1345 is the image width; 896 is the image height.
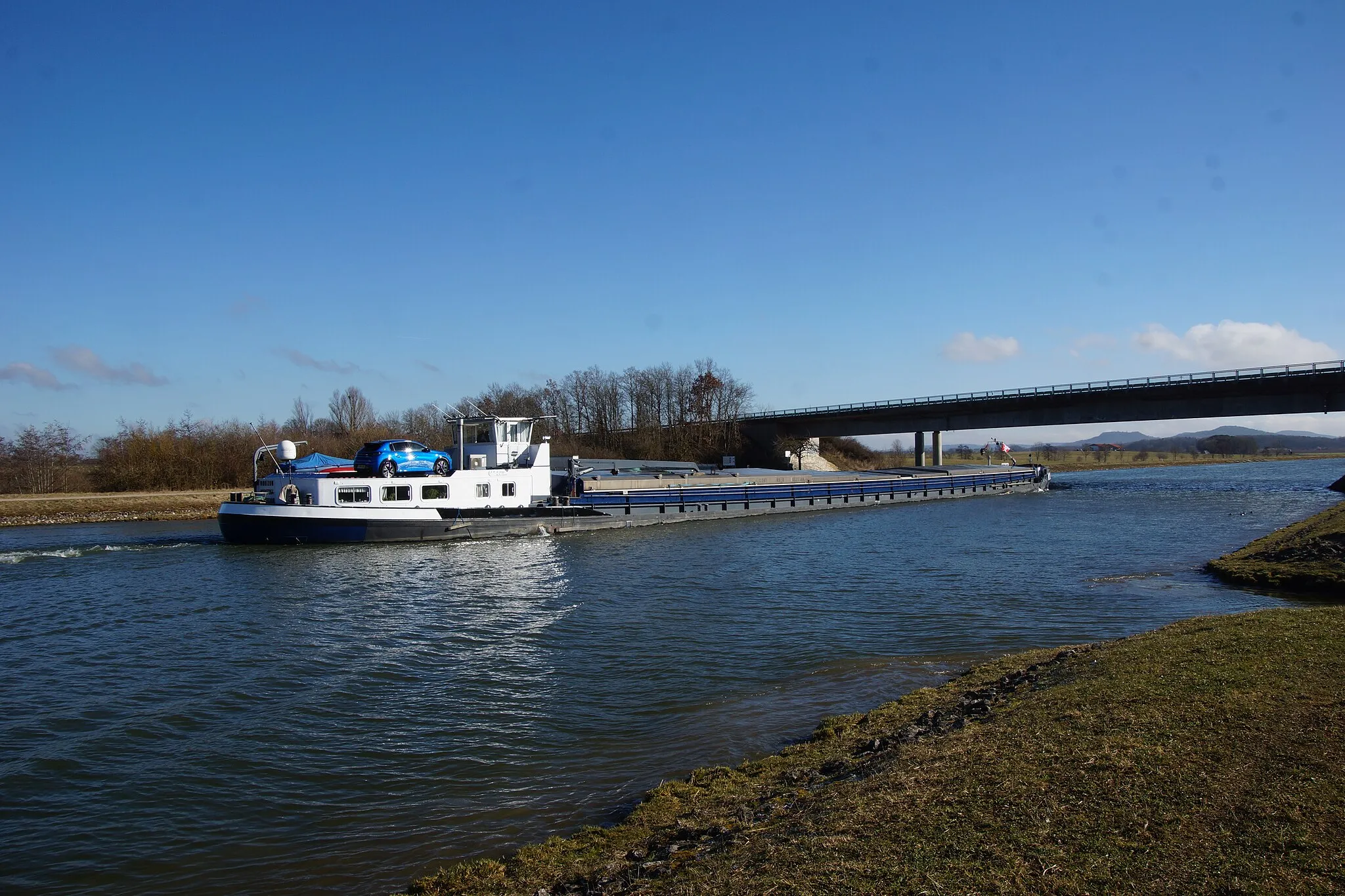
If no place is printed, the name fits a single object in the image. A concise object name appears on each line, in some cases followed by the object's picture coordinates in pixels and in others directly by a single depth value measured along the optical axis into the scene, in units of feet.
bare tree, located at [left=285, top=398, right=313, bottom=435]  268.56
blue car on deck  121.19
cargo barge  111.75
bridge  202.18
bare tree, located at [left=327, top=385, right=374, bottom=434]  296.10
